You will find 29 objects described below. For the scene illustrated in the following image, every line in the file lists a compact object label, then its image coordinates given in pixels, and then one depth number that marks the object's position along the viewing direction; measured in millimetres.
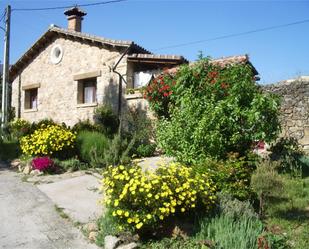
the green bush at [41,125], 12678
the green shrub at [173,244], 4617
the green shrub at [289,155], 8154
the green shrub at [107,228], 4961
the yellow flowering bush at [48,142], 10398
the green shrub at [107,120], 13047
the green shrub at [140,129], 11373
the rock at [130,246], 4579
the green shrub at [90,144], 10308
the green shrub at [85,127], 12290
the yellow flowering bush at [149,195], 4840
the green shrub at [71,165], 9859
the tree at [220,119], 7168
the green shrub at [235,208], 5379
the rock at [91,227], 5363
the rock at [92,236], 5139
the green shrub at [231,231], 4391
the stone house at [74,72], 14203
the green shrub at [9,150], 12469
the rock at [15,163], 10964
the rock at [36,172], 9420
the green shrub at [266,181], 5395
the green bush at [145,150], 11156
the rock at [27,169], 9789
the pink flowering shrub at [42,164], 9502
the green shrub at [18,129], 12664
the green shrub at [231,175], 6094
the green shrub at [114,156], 8570
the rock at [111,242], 4688
